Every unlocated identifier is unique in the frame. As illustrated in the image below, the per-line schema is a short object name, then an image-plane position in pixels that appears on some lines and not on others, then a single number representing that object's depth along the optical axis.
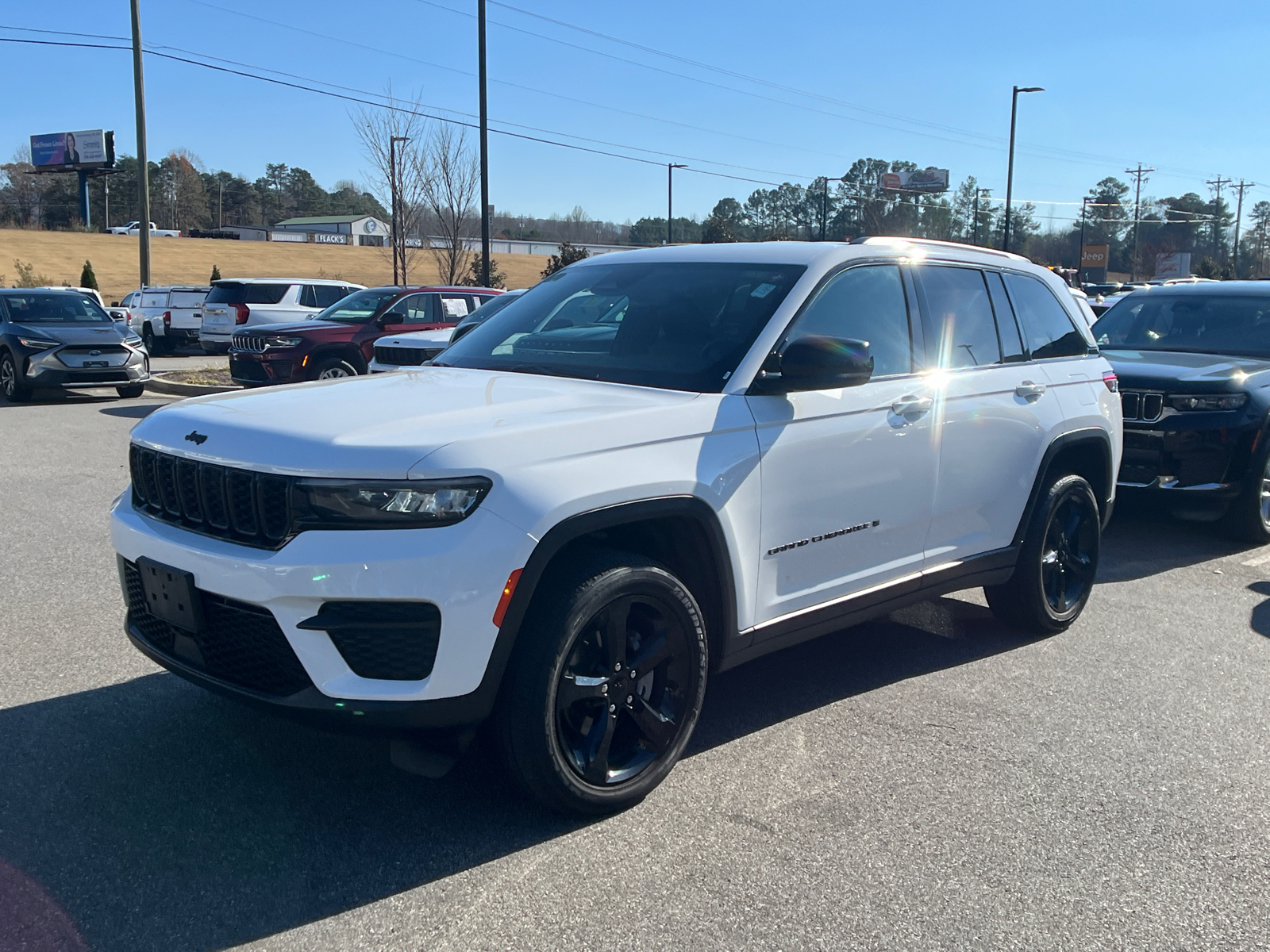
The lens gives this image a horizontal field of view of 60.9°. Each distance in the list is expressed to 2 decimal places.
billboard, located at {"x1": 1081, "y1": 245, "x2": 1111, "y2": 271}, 82.06
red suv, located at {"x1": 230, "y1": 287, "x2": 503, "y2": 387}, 13.99
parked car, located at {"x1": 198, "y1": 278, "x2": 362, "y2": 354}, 21.16
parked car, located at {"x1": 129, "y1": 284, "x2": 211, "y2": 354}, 26.77
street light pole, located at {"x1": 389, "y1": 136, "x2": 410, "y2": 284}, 30.11
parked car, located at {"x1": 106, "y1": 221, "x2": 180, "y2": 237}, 93.69
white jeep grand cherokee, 2.97
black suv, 7.30
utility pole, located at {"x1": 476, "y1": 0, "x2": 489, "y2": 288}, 22.66
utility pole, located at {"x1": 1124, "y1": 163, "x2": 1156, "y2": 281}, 88.26
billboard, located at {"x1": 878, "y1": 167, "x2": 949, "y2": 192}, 87.50
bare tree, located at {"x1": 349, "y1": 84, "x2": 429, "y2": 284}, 30.36
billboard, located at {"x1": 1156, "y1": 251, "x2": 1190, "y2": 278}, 82.19
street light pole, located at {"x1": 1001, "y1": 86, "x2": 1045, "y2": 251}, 39.12
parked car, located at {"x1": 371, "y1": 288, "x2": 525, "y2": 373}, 11.71
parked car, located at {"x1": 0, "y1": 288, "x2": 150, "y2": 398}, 14.87
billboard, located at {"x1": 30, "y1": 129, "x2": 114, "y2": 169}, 97.44
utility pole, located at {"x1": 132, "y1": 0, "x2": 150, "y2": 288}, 25.48
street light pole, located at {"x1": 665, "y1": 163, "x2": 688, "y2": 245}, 39.90
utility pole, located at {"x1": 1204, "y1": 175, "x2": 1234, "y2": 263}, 104.94
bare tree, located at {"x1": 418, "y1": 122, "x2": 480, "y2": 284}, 30.91
